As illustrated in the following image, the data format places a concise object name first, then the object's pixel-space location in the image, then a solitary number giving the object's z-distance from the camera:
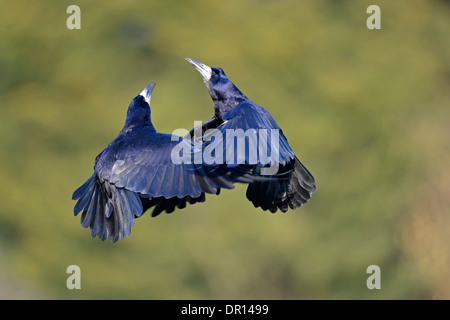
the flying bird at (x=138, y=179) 6.53
